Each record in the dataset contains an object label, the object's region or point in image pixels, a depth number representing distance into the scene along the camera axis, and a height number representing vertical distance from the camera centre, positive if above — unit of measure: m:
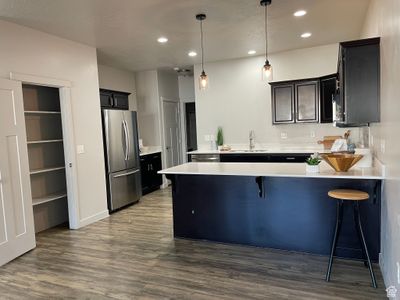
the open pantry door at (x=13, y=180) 3.32 -0.47
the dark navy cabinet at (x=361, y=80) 2.76 +0.37
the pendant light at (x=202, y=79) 3.57 +0.59
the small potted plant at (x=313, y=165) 3.10 -0.43
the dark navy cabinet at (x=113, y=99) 5.38 +0.63
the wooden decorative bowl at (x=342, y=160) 3.01 -0.38
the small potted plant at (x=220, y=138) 6.28 -0.20
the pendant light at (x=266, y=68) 3.30 +0.64
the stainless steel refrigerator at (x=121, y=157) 5.23 -0.44
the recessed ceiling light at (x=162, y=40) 4.52 +1.38
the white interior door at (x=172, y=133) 7.36 -0.07
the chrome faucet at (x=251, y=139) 6.03 -0.25
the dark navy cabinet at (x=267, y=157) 5.15 -0.56
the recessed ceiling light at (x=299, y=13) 3.66 +1.35
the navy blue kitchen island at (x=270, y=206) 3.03 -0.91
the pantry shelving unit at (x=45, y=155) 4.39 -0.28
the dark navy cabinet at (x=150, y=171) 6.56 -0.89
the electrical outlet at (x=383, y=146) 2.64 -0.23
